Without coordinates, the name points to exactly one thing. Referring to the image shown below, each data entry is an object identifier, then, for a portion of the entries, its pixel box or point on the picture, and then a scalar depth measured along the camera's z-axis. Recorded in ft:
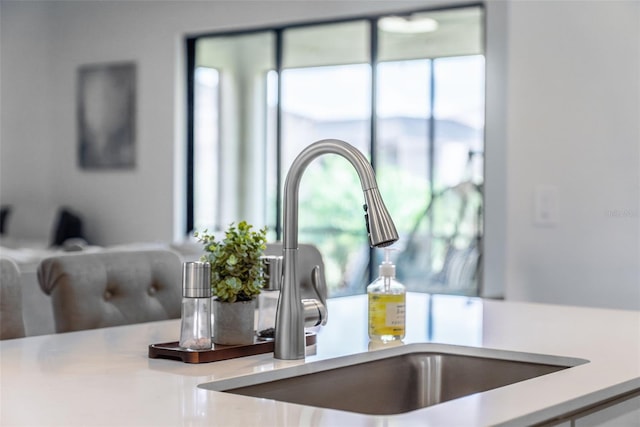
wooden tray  4.68
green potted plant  4.89
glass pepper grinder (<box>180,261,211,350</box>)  4.65
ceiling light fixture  18.83
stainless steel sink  4.60
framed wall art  22.09
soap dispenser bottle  5.40
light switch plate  10.50
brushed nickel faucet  4.73
